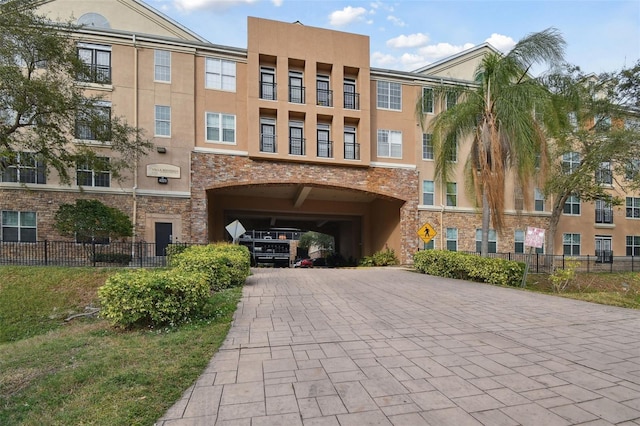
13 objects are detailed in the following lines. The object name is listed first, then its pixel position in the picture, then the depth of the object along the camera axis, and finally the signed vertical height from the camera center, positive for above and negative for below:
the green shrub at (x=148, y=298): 5.33 -1.37
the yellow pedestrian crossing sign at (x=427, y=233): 17.20 -1.06
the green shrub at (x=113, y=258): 14.59 -1.96
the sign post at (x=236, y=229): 15.34 -0.78
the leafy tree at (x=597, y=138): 16.64 +3.67
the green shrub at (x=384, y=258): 21.27 -2.89
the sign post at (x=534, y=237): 10.63 -0.79
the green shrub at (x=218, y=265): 8.68 -1.39
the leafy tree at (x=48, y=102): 12.23 +4.27
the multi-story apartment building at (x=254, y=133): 17.14 +4.44
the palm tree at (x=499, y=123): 12.03 +3.29
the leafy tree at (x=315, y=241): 59.16 -5.30
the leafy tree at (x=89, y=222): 15.15 -0.42
